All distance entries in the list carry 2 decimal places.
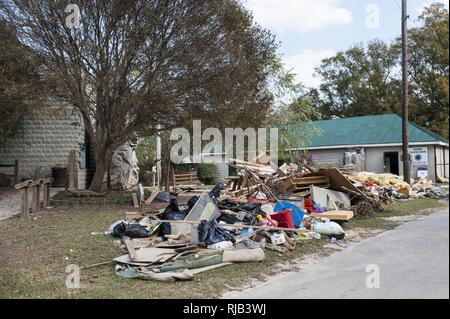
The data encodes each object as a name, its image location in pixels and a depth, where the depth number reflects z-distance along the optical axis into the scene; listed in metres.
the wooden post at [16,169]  19.47
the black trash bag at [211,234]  8.55
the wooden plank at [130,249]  7.73
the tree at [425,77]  27.08
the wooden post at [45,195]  15.24
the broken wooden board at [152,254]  7.60
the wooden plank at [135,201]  15.83
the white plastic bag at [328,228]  10.51
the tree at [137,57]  15.09
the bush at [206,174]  33.75
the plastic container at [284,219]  10.47
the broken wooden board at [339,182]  14.90
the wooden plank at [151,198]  15.84
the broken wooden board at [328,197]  14.10
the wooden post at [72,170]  19.51
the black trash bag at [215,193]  11.78
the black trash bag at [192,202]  10.98
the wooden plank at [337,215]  12.06
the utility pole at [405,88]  20.75
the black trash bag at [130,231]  9.77
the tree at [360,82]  46.41
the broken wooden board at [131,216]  11.43
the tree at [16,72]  14.59
